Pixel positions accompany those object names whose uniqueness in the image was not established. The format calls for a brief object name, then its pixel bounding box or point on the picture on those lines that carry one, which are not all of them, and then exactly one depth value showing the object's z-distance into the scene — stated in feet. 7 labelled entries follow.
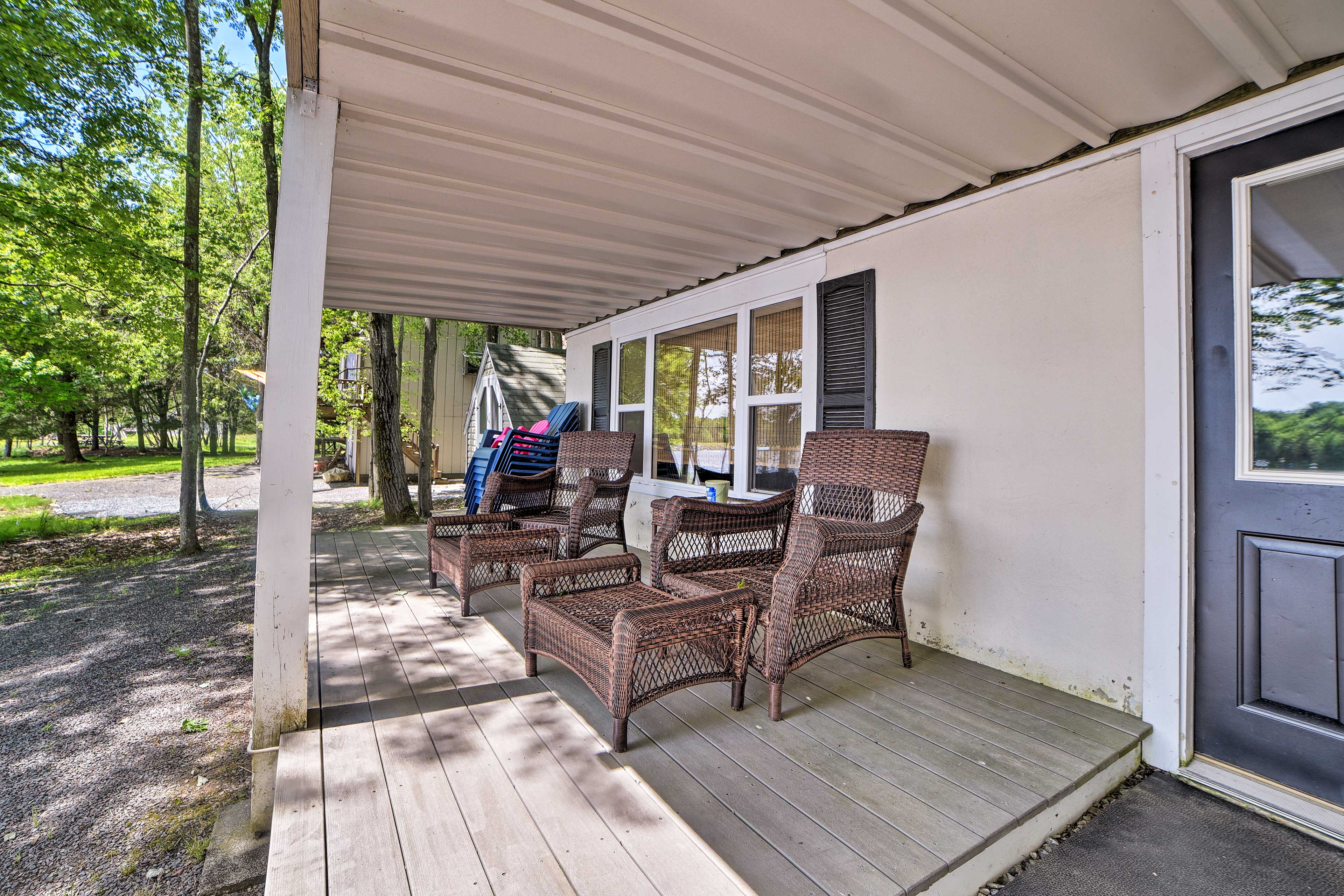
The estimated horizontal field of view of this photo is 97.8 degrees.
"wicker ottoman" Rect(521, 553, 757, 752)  6.05
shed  34.76
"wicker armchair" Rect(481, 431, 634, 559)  12.84
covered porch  5.00
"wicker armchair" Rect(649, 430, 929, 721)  6.98
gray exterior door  5.75
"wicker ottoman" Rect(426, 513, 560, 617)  10.87
